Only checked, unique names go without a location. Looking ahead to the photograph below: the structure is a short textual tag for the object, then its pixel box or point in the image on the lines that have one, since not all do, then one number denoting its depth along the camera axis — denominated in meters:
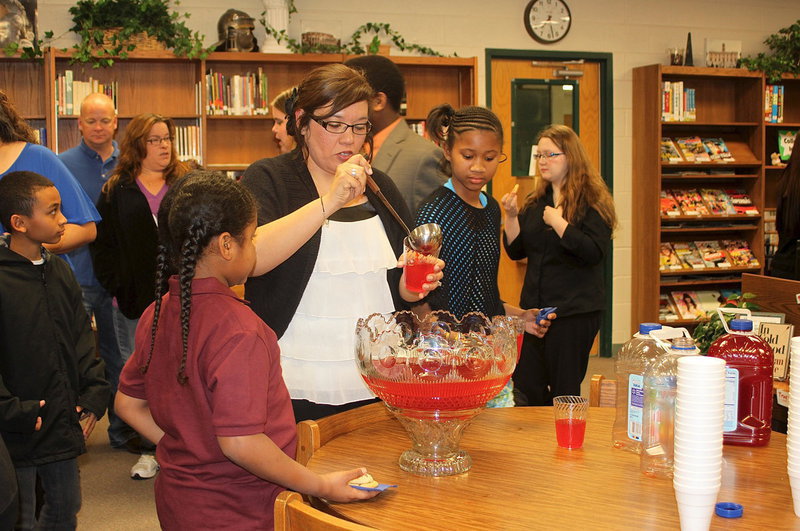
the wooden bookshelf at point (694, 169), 6.40
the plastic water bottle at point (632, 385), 1.56
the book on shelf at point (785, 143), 6.74
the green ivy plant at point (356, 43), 5.54
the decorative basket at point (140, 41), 5.16
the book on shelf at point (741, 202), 6.64
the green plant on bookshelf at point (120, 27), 5.11
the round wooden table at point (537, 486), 1.26
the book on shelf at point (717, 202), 6.57
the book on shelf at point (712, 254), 6.59
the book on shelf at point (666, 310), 6.48
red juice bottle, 1.64
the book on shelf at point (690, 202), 6.48
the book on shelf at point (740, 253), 6.64
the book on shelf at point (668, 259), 6.46
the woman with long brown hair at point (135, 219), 3.81
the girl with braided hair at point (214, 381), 1.32
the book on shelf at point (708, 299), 6.57
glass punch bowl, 1.41
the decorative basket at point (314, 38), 5.55
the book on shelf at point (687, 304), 6.48
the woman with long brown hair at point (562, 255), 3.43
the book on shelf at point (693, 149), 6.50
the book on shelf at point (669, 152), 6.41
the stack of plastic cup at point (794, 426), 1.21
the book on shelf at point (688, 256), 6.52
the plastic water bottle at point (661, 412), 1.46
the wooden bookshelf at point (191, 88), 5.32
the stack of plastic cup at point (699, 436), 1.15
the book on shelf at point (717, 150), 6.55
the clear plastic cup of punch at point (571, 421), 1.60
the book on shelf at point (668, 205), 6.39
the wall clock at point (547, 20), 6.30
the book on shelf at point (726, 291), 6.69
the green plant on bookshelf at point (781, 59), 6.46
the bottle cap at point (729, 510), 1.27
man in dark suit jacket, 2.84
